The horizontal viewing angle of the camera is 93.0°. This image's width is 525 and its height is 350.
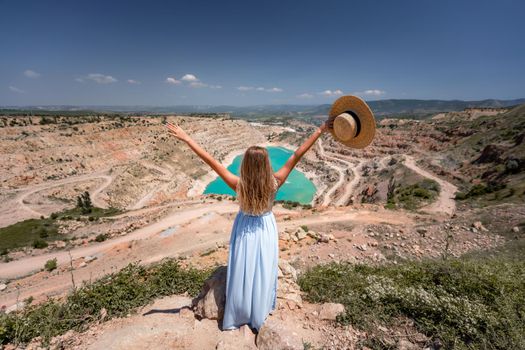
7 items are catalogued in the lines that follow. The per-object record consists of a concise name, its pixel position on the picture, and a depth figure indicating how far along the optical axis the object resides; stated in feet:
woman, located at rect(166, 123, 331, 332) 10.44
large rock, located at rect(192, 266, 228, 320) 12.98
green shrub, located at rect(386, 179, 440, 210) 71.46
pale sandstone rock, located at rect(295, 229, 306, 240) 41.21
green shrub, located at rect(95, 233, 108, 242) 65.31
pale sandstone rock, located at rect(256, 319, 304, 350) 10.91
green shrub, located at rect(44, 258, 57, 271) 49.44
